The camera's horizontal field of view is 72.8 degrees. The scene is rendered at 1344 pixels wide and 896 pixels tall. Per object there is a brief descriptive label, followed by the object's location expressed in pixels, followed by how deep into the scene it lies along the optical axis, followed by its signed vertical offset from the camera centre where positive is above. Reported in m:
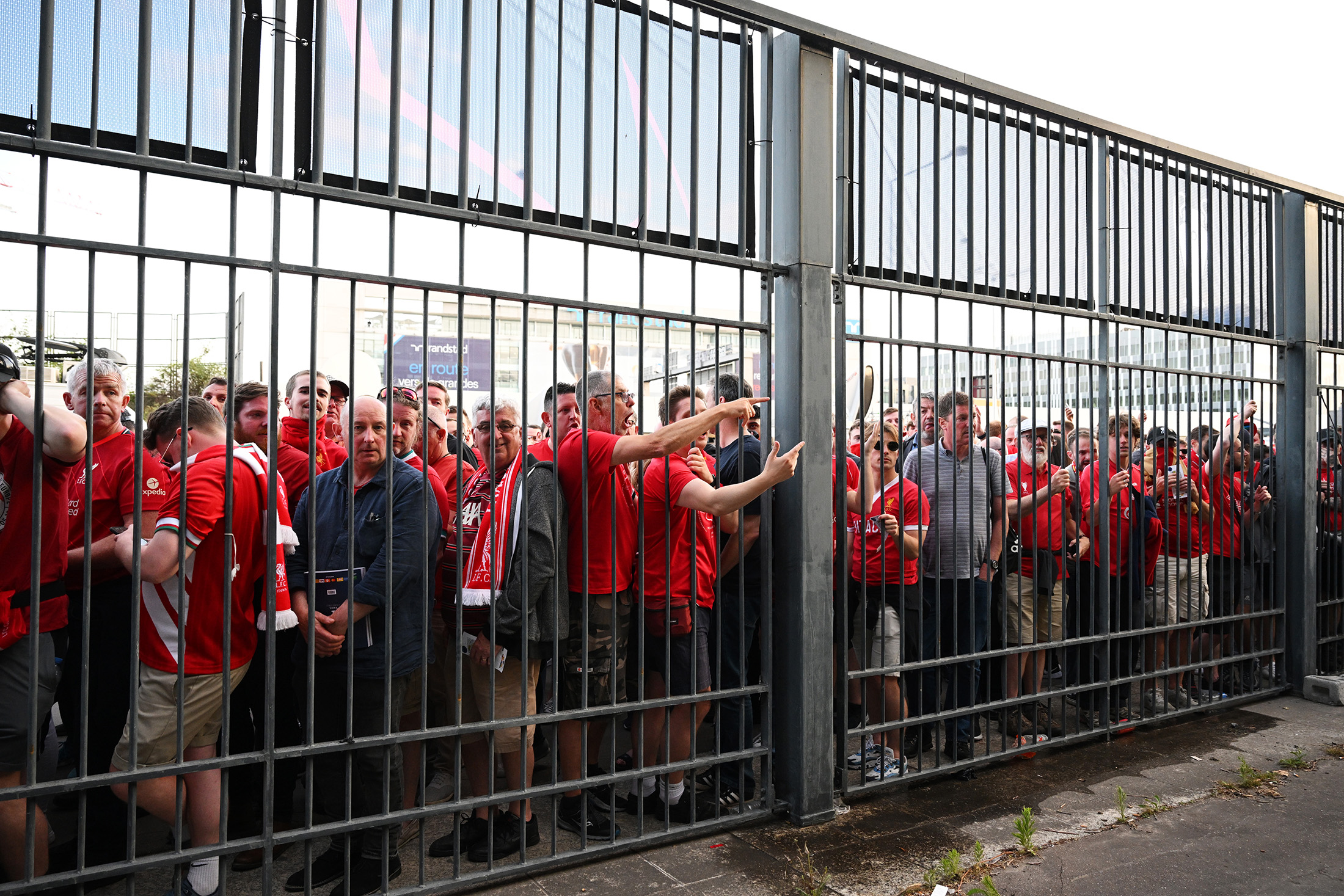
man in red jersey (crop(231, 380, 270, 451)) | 4.49 +0.28
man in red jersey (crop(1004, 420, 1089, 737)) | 5.29 -0.56
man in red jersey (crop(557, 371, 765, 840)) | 3.88 -0.35
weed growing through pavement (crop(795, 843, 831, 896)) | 3.58 -1.66
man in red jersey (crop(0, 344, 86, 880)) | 2.98 -0.26
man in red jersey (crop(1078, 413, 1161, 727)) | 5.79 -0.61
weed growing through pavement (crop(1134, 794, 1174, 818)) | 4.50 -1.69
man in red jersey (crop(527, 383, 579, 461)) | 4.12 +0.29
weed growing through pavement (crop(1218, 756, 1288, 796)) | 4.85 -1.71
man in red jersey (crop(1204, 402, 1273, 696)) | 6.45 -0.47
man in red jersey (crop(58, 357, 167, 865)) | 3.87 -0.63
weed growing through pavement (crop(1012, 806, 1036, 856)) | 4.02 -1.64
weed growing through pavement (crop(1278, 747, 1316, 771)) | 5.26 -1.70
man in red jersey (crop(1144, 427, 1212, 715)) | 6.20 -0.67
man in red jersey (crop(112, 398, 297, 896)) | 3.20 -0.56
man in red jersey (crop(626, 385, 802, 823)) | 4.07 -0.55
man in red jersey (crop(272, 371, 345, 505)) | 4.67 +0.16
